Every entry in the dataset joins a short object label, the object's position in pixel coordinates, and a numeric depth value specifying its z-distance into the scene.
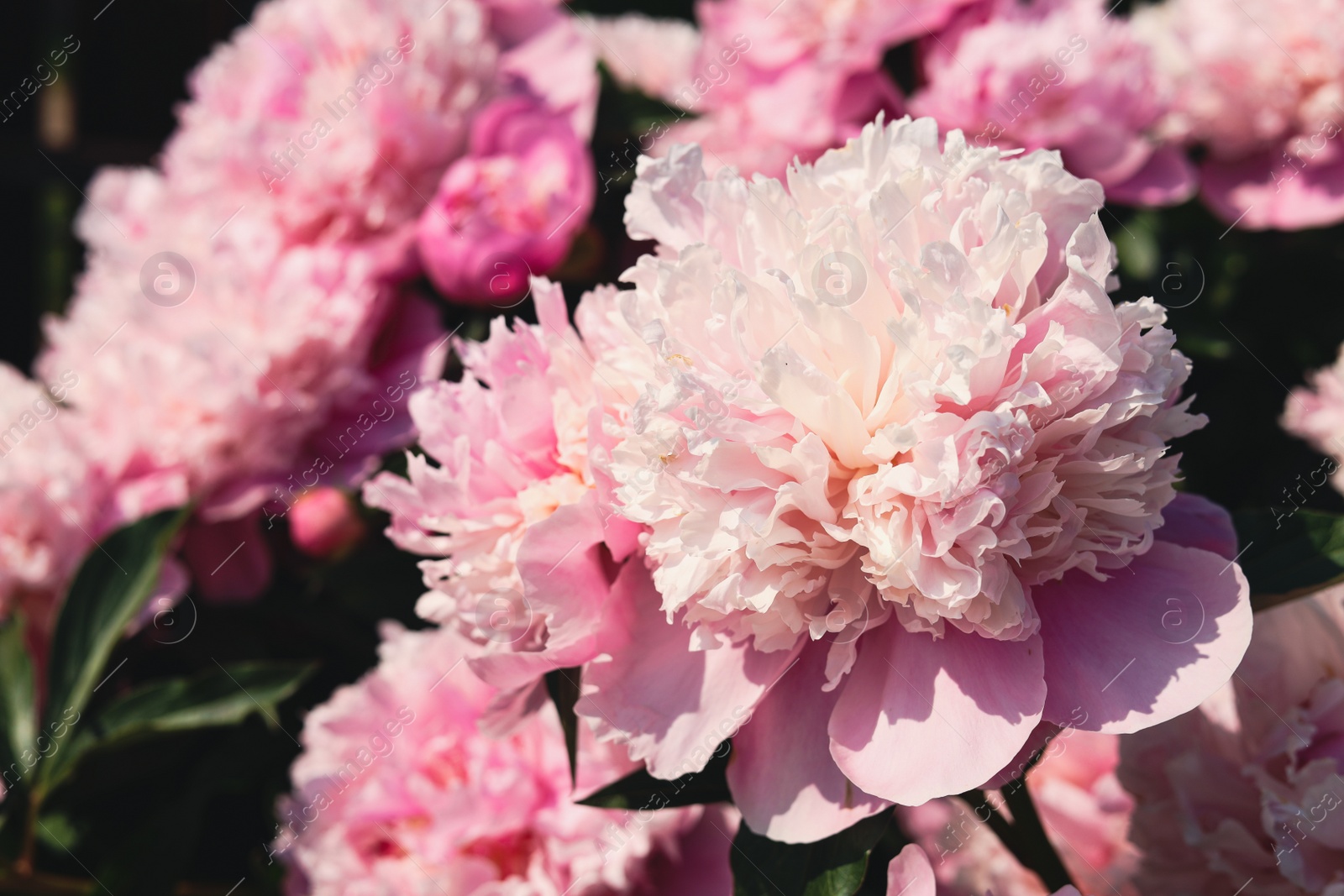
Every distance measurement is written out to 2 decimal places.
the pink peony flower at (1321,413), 0.83
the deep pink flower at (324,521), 0.93
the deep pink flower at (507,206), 0.88
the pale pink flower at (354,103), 0.95
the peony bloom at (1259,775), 0.54
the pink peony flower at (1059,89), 0.86
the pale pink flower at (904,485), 0.43
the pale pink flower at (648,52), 1.33
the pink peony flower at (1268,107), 0.93
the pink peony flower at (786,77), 0.91
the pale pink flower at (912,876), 0.47
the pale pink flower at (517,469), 0.49
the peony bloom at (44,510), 0.91
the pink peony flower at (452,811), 0.69
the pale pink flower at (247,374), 0.92
